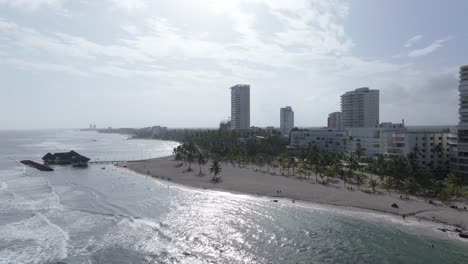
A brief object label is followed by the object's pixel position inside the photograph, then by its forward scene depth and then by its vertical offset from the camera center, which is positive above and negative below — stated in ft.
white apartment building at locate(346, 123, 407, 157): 345.16 -10.70
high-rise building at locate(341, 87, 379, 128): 548.31 +32.27
